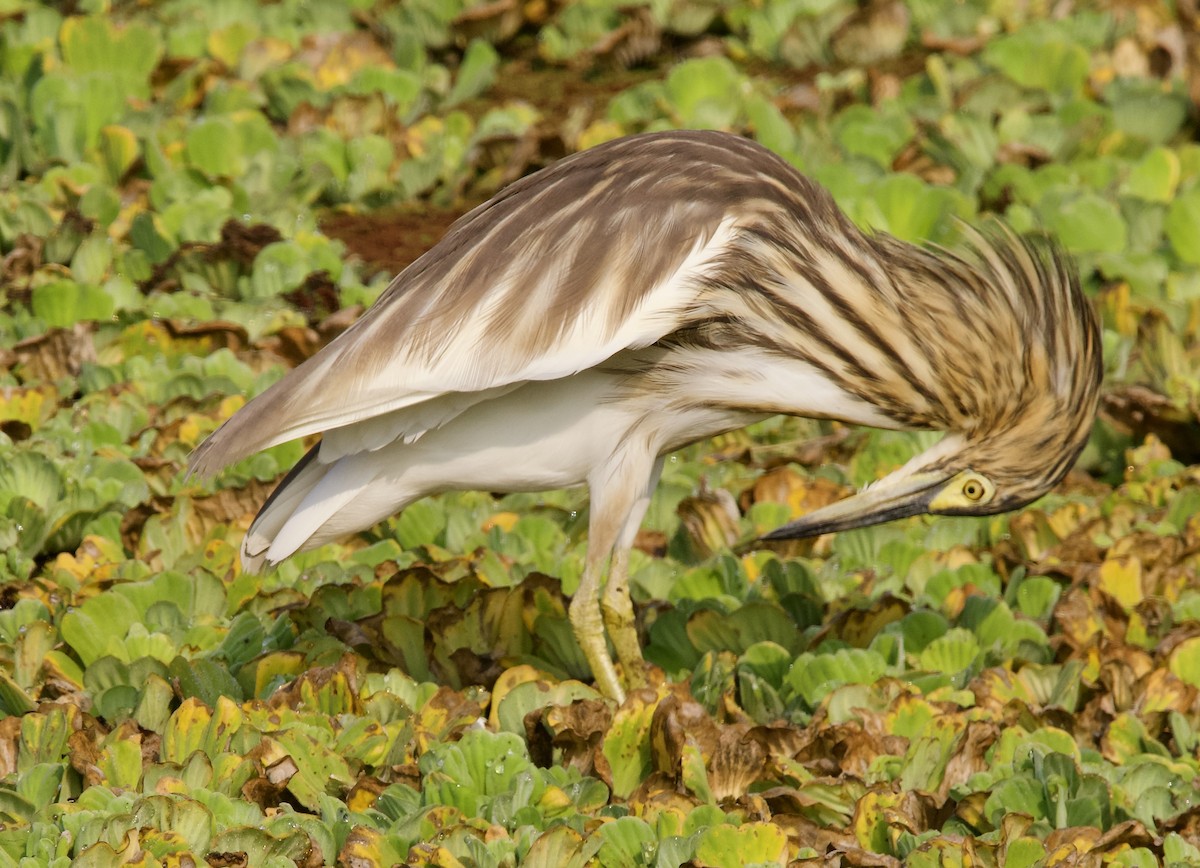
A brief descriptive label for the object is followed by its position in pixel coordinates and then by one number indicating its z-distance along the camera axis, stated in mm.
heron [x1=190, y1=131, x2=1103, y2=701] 8695
